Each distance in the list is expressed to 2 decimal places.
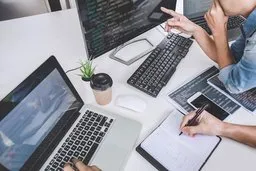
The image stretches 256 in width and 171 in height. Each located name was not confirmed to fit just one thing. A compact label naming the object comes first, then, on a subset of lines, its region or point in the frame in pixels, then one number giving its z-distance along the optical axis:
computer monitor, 1.00
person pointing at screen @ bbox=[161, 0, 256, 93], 0.98
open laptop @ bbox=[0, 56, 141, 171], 0.80
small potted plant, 1.08
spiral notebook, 0.86
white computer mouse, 1.03
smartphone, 1.01
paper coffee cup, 1.00
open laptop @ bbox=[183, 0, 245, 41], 1.32
